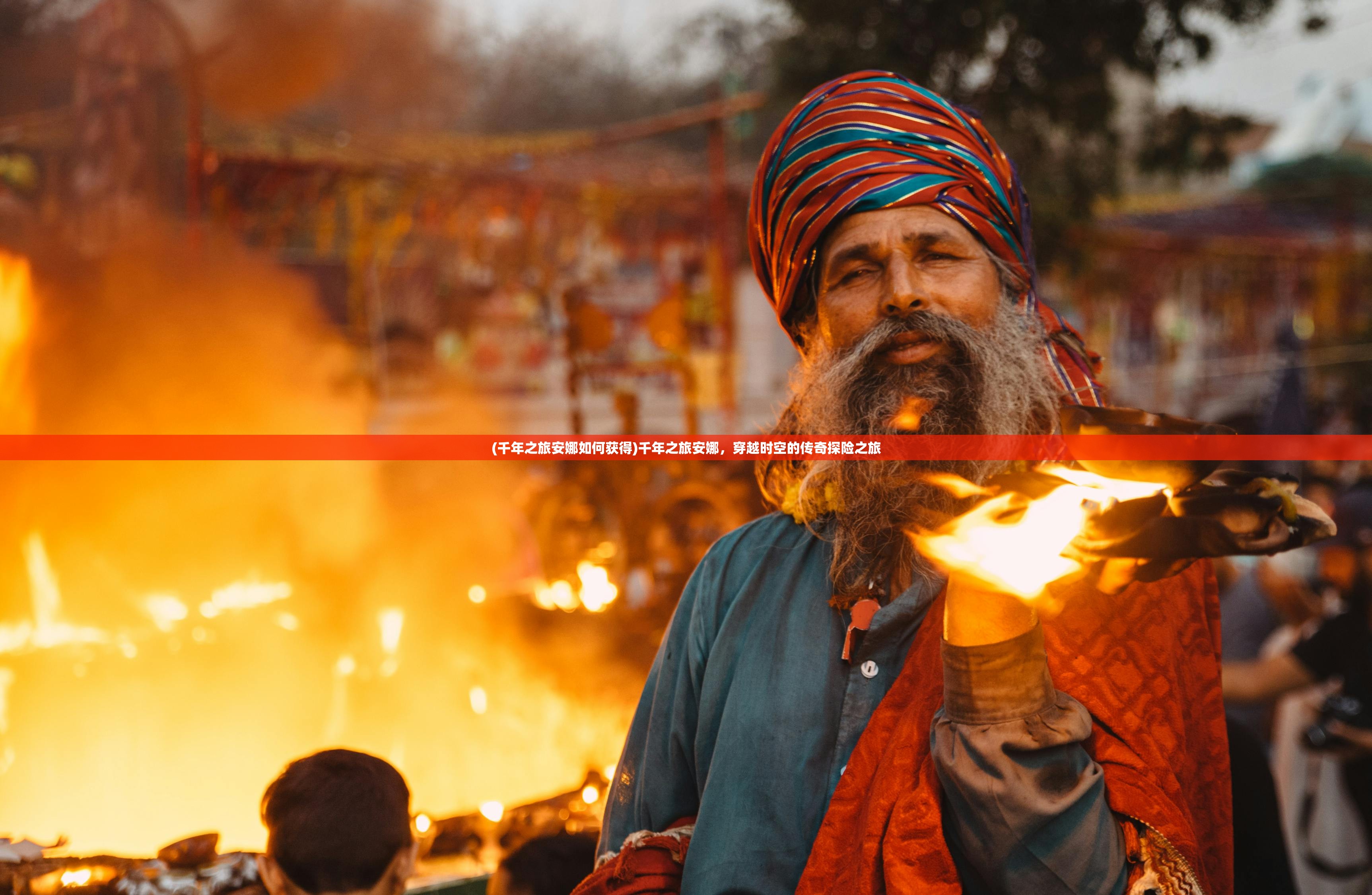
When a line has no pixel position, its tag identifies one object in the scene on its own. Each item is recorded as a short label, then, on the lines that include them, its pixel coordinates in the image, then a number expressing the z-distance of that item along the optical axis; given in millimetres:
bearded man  1264
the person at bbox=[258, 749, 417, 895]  2398
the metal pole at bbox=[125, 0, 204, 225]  6590
